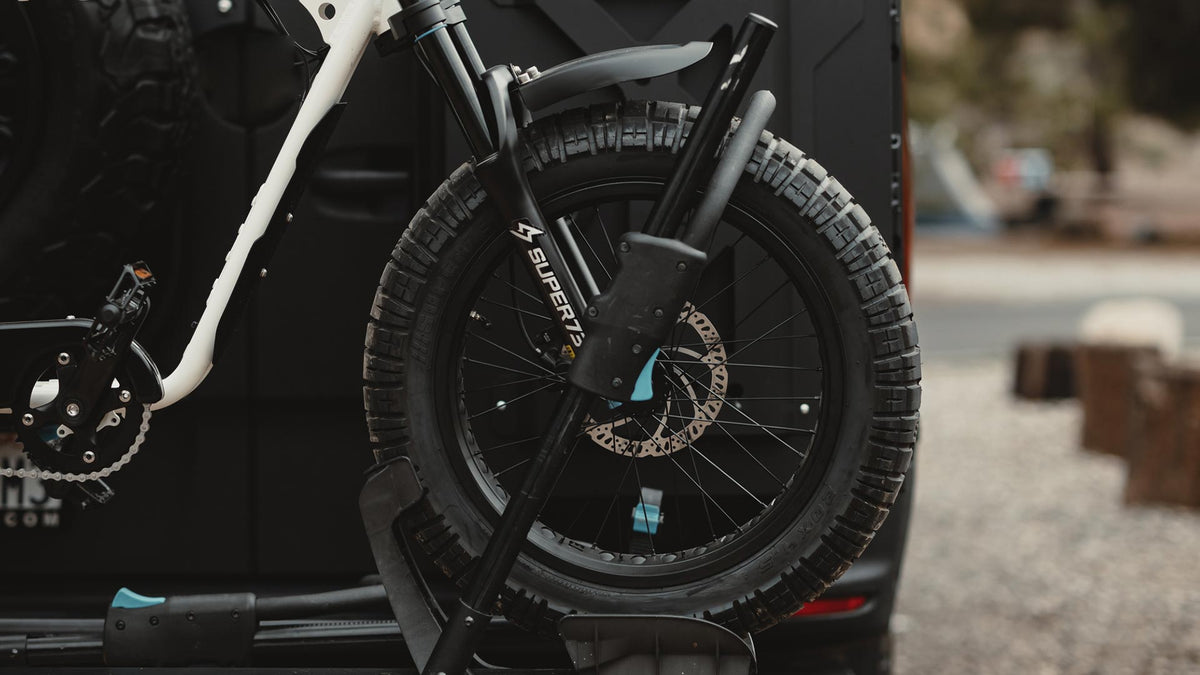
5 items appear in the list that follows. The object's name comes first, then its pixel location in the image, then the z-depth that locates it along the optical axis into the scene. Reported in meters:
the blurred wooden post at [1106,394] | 7.20
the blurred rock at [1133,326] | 8.09
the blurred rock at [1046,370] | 9.02
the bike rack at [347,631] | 2.01
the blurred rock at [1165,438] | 5.79
